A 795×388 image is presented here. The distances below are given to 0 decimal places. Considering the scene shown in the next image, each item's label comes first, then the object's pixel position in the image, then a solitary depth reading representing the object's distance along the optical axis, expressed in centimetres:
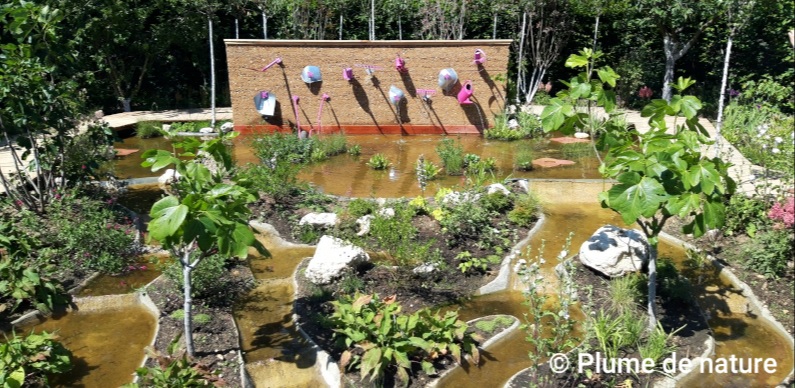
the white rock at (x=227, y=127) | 1348
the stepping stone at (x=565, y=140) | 1194
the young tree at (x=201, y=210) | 435
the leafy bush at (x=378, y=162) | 1066
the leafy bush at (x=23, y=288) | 606
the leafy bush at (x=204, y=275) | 612
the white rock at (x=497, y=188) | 812
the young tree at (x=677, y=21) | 1265
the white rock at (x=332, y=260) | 654
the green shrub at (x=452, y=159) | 981
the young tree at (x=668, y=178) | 475
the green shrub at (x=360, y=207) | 782
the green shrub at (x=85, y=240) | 683
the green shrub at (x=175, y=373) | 470
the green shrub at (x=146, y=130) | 1290
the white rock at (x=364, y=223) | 754
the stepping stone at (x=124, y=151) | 1180
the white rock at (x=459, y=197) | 770
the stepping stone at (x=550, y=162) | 1036
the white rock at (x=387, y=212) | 743
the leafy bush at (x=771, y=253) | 639
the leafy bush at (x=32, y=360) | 485
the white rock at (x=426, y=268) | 671
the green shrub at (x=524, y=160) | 998
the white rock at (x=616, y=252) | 657
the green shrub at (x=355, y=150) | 1145
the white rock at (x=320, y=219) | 774
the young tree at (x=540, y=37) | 1468
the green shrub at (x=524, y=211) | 773
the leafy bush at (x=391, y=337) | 513
